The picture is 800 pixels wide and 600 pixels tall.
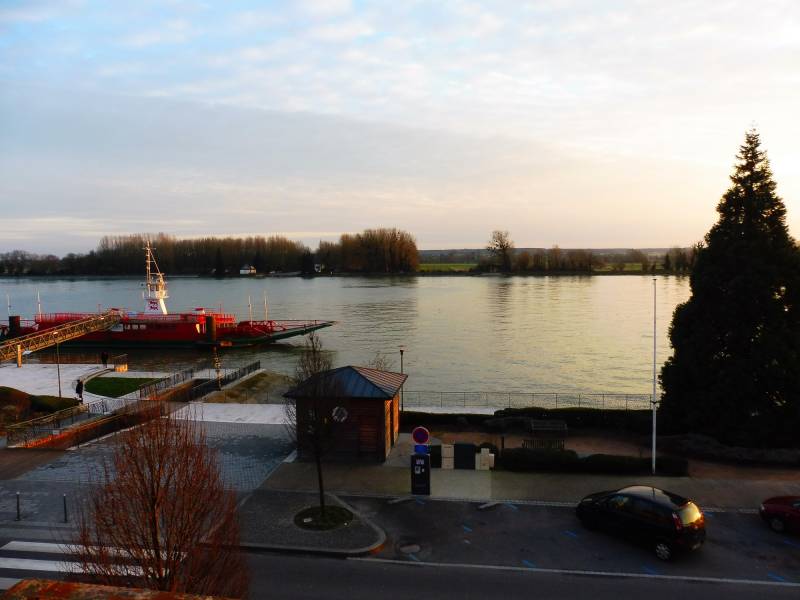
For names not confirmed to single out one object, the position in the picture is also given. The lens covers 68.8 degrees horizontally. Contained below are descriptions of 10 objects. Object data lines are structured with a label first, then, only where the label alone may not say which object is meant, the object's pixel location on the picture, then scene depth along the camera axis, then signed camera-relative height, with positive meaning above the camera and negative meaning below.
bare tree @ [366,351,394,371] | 38.96 -7.28
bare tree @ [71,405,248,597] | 7.95 -3.80
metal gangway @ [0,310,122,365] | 41.56 -5.22
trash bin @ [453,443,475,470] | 18.70 -5.96
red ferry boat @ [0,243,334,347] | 60.62 -6.26
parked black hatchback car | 12.72 -5.73
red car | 13.80 -5.95
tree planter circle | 14.57 -6.34
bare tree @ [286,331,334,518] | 16.03 -4.07
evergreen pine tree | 20.56 -2.27
